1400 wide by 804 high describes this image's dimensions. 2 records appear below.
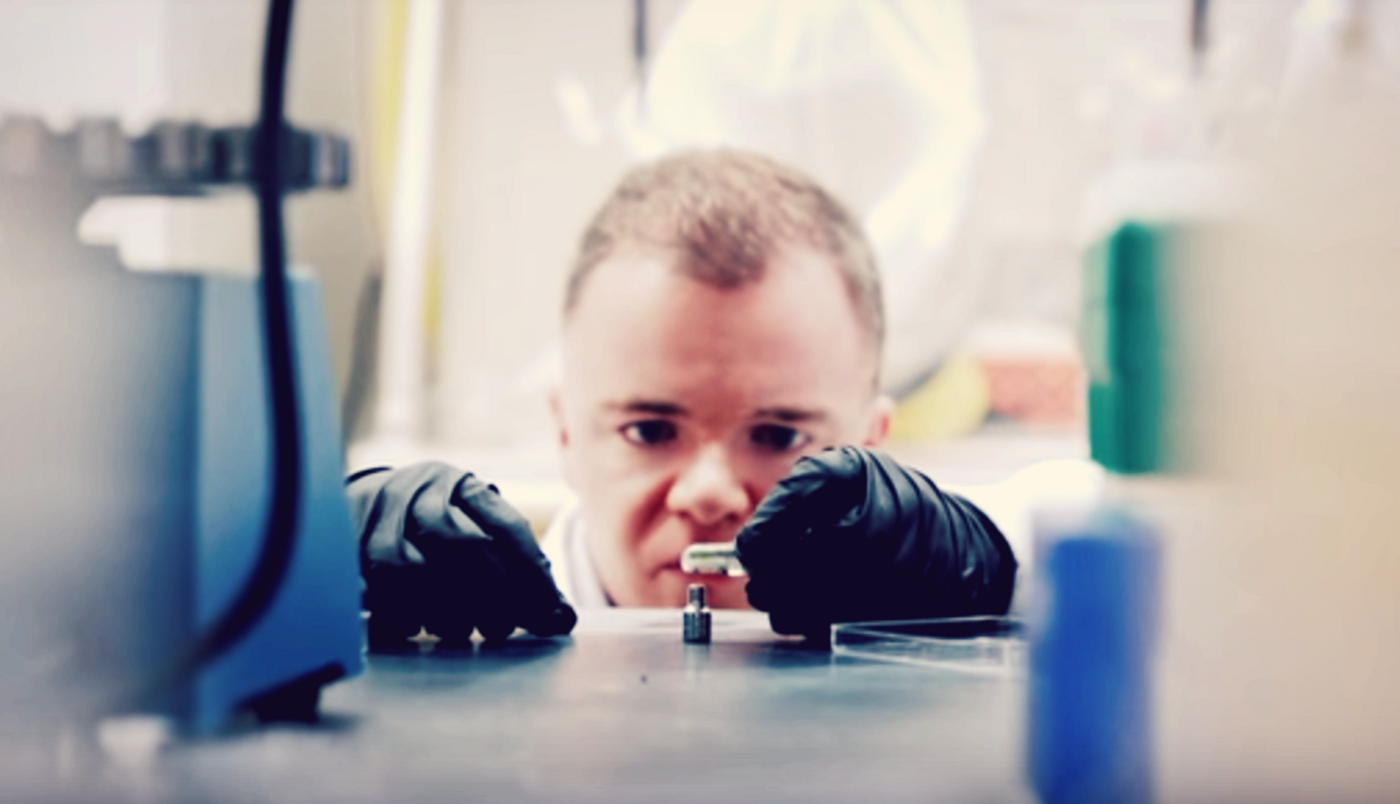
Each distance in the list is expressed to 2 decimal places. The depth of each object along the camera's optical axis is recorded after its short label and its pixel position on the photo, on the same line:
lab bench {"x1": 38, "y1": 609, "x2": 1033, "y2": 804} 0.40
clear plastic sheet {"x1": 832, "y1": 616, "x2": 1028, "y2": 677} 0.74
